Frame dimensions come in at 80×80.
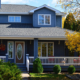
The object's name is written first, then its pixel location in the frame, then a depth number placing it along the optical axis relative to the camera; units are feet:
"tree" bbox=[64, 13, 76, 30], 83.06
